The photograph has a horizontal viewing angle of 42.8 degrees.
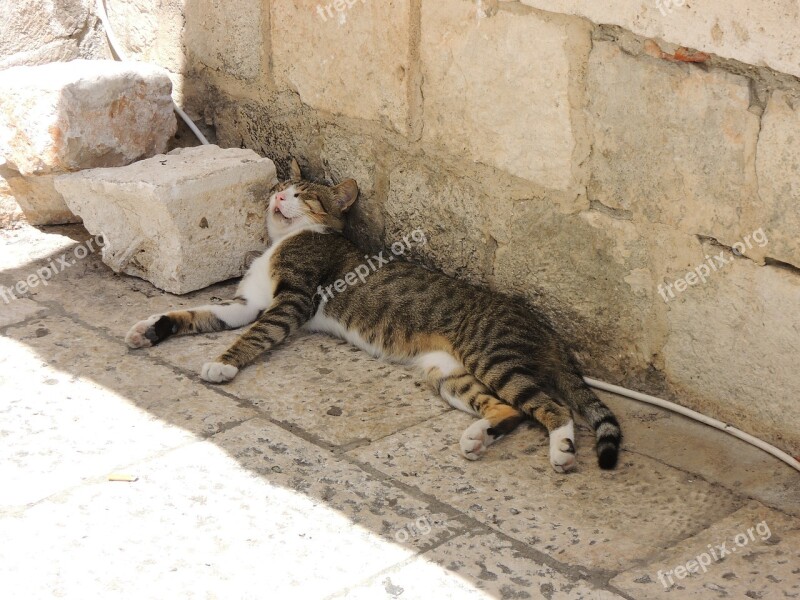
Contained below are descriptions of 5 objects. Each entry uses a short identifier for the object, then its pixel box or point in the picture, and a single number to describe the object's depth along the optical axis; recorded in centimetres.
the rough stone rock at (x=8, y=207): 546
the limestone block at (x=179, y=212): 486
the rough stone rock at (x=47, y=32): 562
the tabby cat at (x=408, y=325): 392
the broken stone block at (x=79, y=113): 514
